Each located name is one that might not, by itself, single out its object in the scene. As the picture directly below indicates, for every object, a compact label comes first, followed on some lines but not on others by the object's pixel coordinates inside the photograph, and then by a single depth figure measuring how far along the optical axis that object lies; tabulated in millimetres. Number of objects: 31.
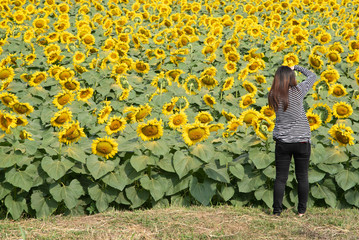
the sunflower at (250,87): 14634
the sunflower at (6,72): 14648
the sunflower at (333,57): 17125
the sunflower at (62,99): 12727
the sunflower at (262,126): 10974
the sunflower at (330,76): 14445
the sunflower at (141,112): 11383
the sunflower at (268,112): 12367
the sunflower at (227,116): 12911
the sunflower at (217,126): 12000
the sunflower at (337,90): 13727
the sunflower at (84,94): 13414
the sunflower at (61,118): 10962
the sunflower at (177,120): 11367
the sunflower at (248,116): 11705
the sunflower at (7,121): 10326
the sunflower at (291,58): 17491
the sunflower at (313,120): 11805
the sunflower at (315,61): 16619
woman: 9914
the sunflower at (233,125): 11711
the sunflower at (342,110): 12430
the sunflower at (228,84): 15017
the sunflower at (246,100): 13625
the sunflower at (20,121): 10548
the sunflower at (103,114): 12013
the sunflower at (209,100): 14155
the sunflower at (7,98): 11594
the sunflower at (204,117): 11817
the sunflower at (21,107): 11492
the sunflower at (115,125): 11336
